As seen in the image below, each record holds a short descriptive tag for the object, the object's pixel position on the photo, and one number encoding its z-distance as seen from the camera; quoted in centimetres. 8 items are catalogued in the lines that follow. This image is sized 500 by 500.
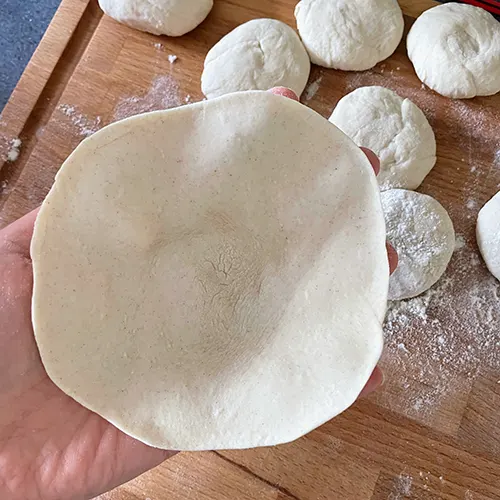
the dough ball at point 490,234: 28
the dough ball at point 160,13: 30
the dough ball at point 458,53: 29
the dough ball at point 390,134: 29
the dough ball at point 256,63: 29
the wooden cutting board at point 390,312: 27
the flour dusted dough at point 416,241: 27
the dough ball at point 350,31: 30
